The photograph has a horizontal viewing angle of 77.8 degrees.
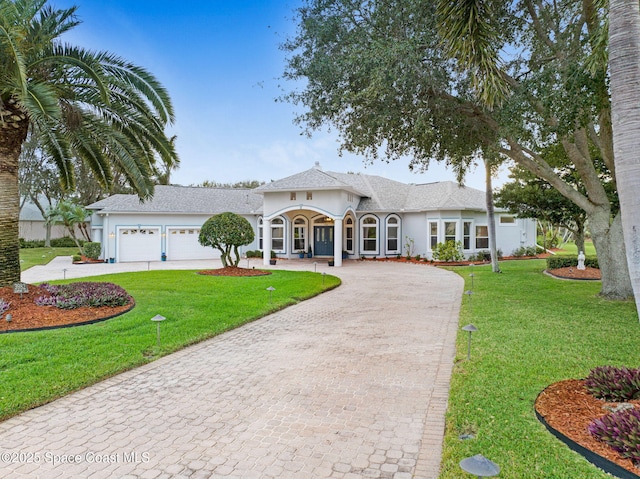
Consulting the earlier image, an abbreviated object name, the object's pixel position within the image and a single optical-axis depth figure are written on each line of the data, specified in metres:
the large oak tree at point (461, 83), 7.59
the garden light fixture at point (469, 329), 6.22
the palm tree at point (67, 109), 8.38
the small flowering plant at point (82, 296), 9.07
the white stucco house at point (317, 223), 24.23
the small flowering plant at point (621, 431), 3.20
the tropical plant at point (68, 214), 26.59
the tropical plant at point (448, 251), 23.28
